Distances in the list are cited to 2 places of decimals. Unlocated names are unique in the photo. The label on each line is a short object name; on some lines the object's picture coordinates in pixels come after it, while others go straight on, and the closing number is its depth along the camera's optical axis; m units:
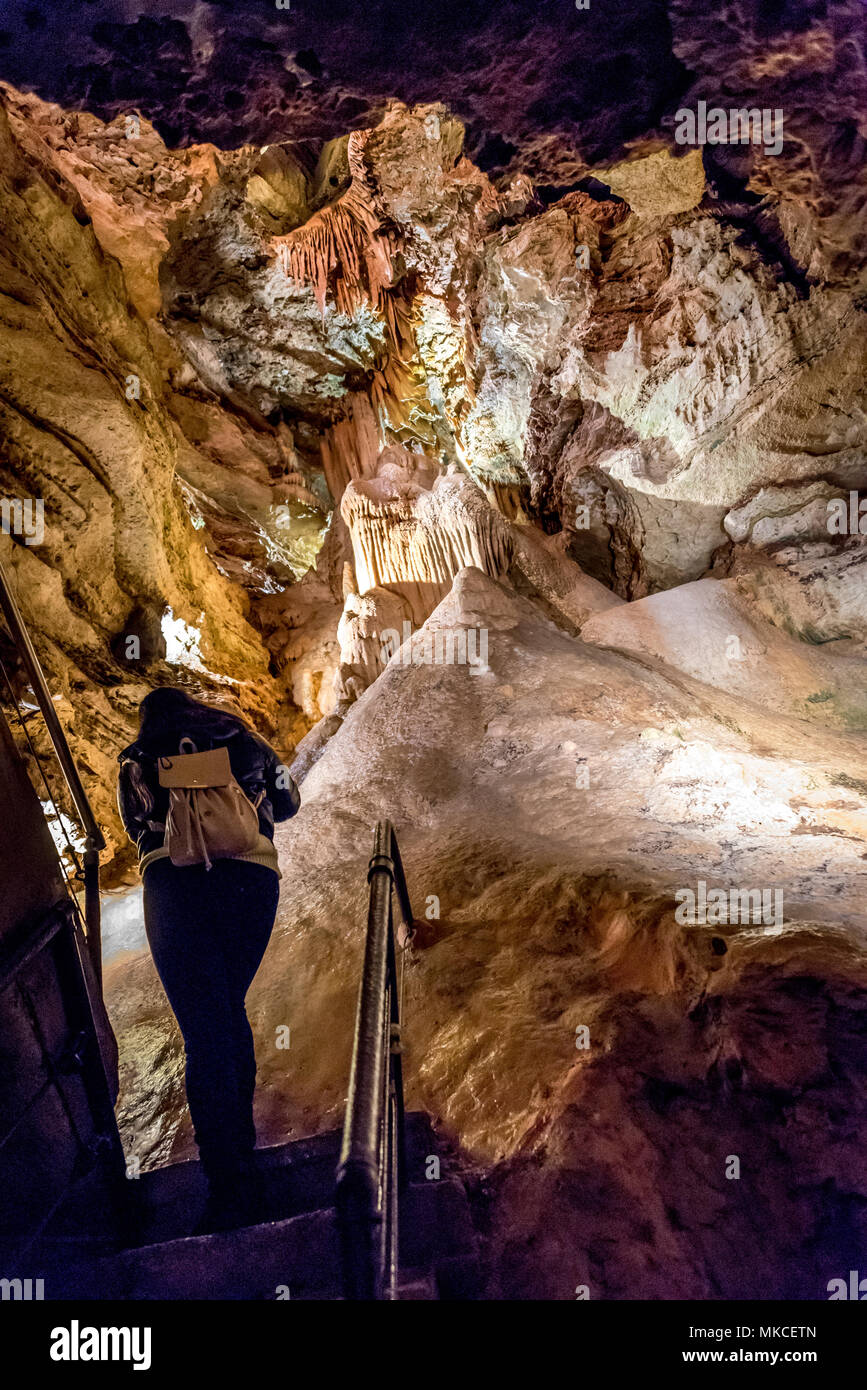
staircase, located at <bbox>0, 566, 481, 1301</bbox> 2.02
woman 2.28
